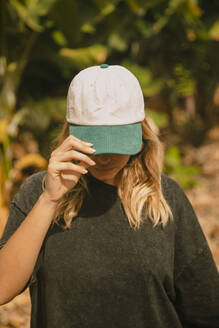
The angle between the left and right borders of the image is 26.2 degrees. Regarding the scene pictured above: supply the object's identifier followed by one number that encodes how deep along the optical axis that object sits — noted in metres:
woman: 1.36
